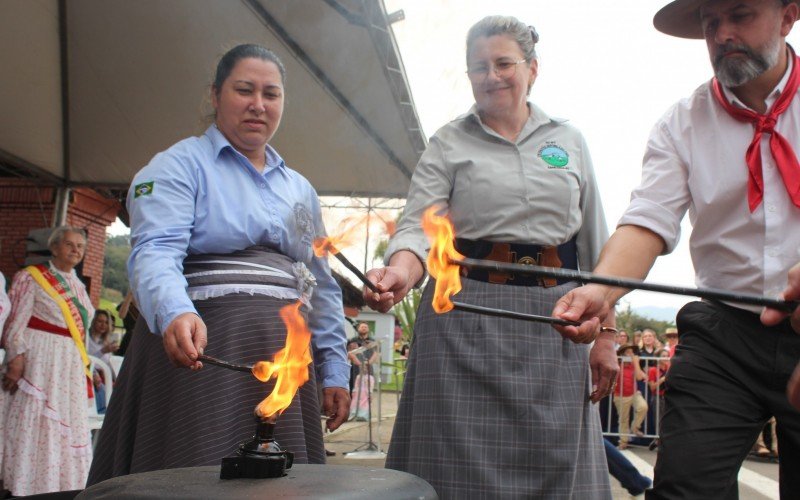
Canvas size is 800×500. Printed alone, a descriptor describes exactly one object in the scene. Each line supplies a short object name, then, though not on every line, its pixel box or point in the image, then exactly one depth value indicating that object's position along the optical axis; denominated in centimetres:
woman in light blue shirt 228
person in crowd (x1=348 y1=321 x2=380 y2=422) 1096
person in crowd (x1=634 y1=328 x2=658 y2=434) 1124
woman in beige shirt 266
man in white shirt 224
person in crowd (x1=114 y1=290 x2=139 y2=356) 858
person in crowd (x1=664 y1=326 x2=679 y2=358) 1193
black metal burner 166
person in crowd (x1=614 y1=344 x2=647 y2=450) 1093
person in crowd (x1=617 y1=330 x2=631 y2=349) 1280
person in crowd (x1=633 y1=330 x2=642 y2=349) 1351
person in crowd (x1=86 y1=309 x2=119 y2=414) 824
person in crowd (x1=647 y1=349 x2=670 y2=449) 1120
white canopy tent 689
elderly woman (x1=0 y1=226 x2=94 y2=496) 568
